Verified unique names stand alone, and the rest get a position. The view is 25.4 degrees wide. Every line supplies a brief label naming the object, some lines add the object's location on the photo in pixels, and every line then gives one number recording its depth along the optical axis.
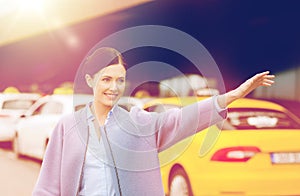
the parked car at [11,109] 14.60
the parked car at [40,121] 10.48
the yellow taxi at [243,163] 6.80
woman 3.04
